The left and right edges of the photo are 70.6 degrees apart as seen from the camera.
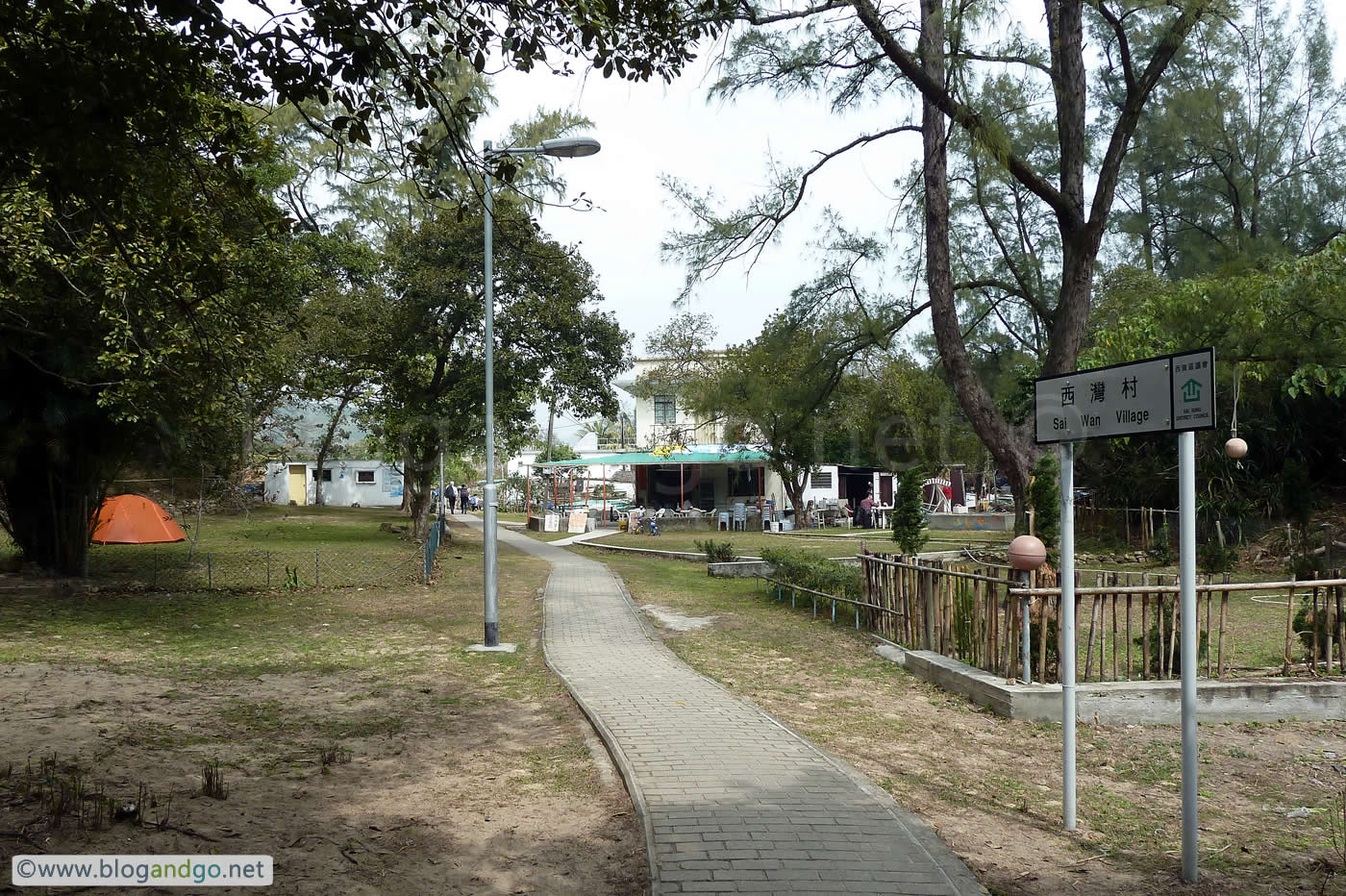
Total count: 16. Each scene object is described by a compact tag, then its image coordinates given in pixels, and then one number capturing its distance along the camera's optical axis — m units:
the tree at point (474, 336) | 23.41
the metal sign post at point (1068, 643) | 5.17
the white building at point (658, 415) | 41.45
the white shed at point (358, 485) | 52.59
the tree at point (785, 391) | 13.59
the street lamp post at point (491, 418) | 9.90
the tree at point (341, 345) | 23.34
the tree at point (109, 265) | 5.30
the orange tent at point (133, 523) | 21.56
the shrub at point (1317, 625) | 8.12
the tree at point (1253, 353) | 16.95
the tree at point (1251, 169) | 23.94
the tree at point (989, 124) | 9.64
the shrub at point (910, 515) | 16.55
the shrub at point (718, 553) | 20.44
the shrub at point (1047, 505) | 9.16
